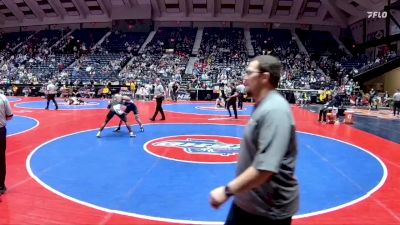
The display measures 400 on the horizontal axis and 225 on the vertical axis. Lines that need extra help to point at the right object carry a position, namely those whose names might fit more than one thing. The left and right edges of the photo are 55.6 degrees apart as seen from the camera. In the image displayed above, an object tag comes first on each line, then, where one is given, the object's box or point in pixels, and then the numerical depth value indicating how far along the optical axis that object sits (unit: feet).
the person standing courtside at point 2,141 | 19.08
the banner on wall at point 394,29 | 104.21
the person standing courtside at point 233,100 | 52.81
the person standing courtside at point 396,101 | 67.87
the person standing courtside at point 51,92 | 64.49
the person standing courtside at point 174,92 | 94.17
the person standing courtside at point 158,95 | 51.03
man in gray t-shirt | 7.20
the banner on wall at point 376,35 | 112.86
